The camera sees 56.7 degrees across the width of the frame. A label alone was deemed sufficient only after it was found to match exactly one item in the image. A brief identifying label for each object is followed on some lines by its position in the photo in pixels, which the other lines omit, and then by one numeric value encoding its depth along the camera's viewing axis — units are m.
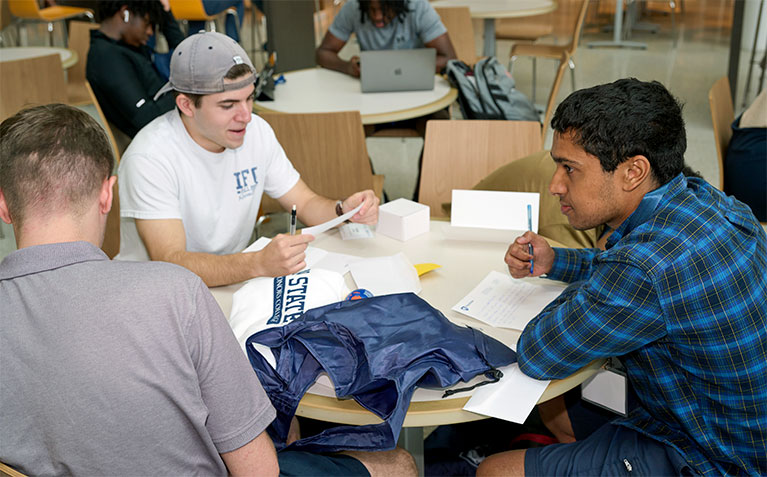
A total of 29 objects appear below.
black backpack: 3.73
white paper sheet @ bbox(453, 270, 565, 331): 1.77
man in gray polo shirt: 1.12
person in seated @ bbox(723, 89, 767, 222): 2.97
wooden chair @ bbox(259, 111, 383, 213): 3.02
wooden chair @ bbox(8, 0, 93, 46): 7.11
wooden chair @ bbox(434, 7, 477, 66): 5.05
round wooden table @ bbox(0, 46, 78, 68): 4.76
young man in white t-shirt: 1.99
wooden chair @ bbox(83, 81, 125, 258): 2.56
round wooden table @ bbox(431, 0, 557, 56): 6.00
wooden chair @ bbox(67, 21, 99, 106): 4.70
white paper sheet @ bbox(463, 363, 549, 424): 1.45
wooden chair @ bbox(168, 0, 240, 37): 6.69
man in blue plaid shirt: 1.41
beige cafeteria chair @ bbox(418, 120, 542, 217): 2.90
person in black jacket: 3.62
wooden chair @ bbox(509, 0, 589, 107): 5.13
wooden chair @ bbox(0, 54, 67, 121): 3.78
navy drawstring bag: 1.45
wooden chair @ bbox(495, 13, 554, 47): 6.38
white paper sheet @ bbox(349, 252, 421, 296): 1.90
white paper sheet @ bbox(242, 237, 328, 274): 2.08
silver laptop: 3.77
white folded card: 2.14
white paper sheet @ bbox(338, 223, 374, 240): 2.28
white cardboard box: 2.23
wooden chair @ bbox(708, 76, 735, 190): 3.04
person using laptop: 4.29
